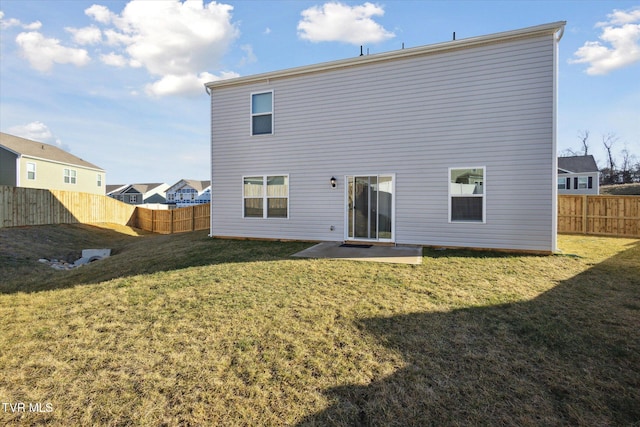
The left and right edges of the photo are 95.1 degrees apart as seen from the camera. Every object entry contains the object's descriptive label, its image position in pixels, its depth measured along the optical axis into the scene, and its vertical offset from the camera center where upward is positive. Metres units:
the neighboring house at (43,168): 19.48 +3.14
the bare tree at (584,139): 41.59 +10.51
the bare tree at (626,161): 39.03 +7.14
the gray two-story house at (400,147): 7.55 +1.93
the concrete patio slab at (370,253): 6.99 -1.09
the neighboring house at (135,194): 45.74 +2.54
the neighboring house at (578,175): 25.36 +3.33
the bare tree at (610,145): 40.77 +9.61
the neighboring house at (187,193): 45.12 +2.77
